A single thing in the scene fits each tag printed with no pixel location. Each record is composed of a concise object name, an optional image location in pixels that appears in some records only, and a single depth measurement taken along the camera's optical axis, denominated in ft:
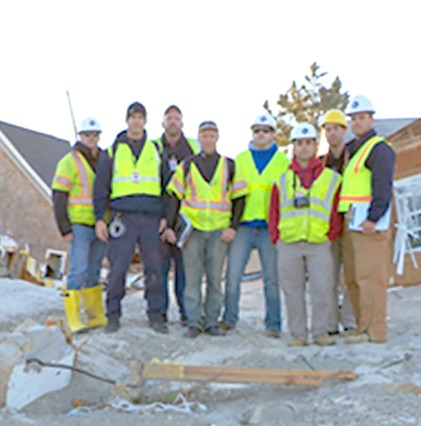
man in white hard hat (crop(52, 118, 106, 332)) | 22.63
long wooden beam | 14.57
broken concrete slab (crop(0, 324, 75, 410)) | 13.12
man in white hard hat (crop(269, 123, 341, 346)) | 19.99
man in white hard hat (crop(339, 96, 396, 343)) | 19.15
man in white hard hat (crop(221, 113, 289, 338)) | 21.63
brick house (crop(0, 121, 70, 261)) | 71.61
